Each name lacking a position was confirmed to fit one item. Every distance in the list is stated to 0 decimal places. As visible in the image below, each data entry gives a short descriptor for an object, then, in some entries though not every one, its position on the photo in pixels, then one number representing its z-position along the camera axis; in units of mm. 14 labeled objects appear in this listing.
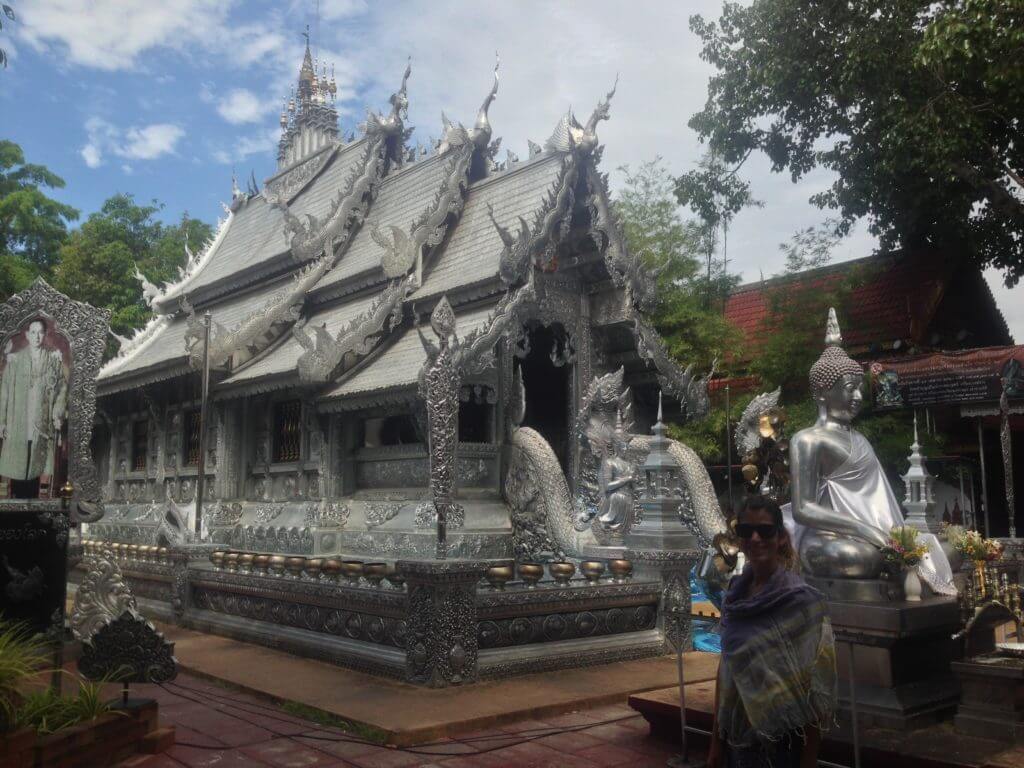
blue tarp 8344
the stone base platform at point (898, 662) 4406
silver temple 7336
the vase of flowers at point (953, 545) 5543
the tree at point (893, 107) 12312
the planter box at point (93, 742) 4285
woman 3006
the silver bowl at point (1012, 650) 4660
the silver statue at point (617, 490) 10219
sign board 13984
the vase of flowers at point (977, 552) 5637
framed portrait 7586
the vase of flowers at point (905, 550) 4613
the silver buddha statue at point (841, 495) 4758
